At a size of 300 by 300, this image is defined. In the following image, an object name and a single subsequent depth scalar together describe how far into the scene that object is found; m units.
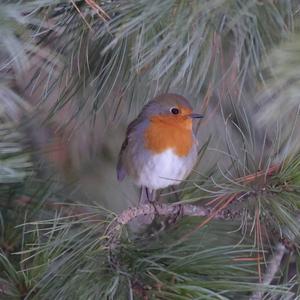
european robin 5.67
